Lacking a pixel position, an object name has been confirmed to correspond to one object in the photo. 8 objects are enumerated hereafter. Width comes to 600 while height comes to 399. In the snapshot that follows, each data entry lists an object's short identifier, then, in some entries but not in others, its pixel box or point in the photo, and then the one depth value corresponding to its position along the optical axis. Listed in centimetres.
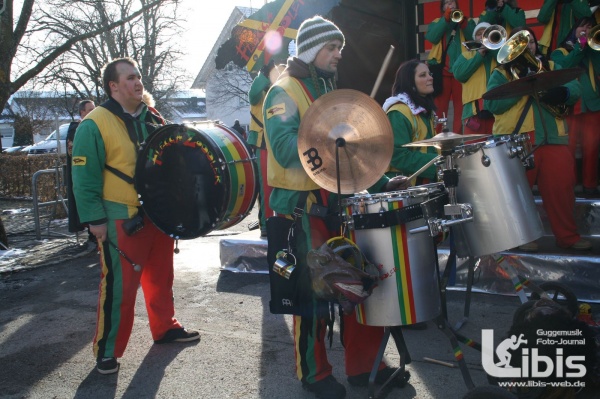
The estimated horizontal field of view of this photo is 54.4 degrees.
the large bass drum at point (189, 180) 395
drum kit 284
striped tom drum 282
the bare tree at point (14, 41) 830
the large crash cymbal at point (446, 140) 305
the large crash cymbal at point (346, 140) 287
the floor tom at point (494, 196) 312
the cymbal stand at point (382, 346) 285
